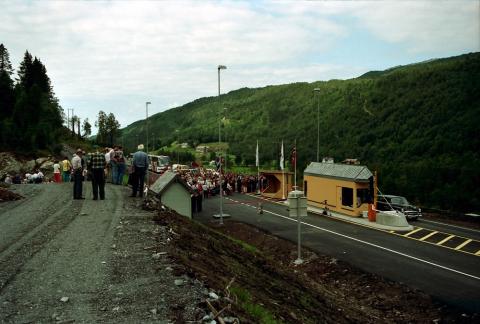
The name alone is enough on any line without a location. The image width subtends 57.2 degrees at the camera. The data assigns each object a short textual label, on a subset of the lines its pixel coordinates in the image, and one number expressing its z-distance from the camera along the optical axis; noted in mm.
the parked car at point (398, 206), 31266
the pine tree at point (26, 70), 89269
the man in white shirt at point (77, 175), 17219
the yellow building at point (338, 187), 30438
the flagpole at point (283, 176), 40541
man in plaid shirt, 16688
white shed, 23266
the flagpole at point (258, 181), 46766
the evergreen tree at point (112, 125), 100625
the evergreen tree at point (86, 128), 118938
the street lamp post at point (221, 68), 28594
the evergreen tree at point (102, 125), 100688
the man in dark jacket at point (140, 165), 17609
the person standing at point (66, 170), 24859
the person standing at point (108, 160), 23444
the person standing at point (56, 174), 27131
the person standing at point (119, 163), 21859
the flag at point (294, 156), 33788
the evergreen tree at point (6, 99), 66075
